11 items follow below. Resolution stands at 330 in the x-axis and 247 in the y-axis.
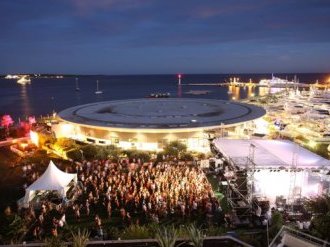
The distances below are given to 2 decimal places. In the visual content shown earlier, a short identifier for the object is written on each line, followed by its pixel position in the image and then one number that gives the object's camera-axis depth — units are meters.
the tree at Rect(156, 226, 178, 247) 11.97
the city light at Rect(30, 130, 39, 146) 36.89
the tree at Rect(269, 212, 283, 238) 14.53
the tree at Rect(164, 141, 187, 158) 30.41
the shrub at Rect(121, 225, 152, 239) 13.92
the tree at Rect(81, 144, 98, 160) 30.83
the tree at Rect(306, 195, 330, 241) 12.30
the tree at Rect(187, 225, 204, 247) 12.13
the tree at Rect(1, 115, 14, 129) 46.25
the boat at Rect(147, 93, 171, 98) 115.87
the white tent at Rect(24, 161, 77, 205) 20.56
